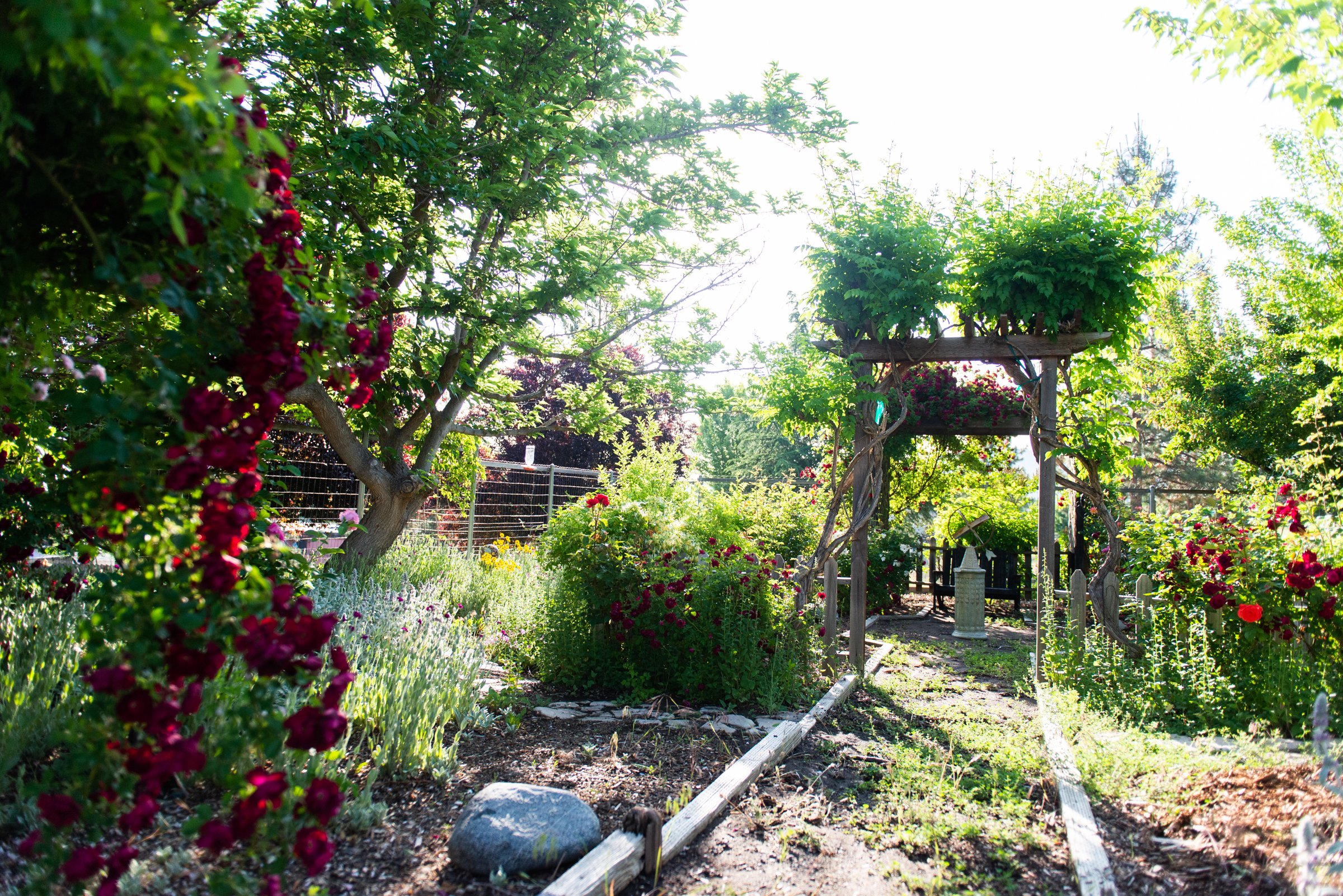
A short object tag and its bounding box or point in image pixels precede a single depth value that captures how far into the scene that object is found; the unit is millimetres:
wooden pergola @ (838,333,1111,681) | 5469
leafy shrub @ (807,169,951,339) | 5387
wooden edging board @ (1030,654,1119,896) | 2426
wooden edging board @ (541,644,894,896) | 2209
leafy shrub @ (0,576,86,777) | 2350
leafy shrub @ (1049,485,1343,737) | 3842
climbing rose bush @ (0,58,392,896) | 1357
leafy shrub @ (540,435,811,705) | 4461
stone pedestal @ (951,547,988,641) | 7855
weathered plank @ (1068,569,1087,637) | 4992
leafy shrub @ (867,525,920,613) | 9047
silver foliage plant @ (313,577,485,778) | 2963
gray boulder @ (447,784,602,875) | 2334
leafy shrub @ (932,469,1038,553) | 9789
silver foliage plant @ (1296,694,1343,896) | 1614
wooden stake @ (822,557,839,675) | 5629
